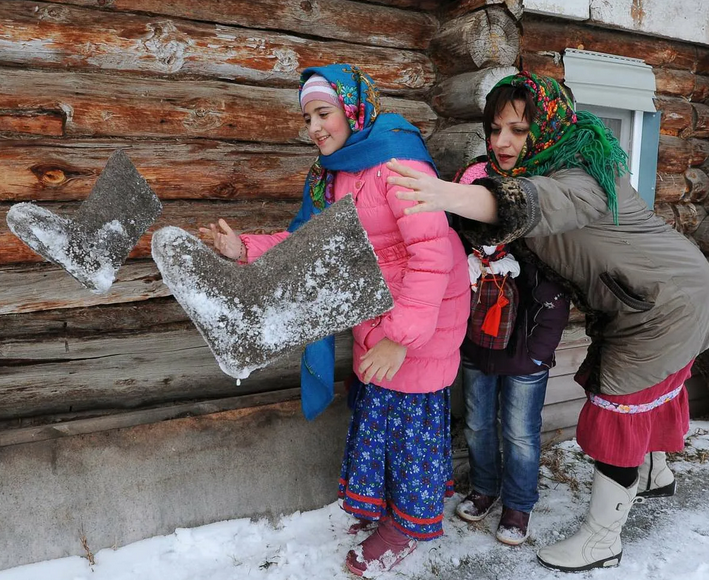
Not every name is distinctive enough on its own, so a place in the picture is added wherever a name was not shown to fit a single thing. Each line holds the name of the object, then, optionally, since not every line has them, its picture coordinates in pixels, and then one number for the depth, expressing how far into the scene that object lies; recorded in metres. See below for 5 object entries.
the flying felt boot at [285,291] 1.69
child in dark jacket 2.55
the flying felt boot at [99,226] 1.64
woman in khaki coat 2.10
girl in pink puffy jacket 2.05
